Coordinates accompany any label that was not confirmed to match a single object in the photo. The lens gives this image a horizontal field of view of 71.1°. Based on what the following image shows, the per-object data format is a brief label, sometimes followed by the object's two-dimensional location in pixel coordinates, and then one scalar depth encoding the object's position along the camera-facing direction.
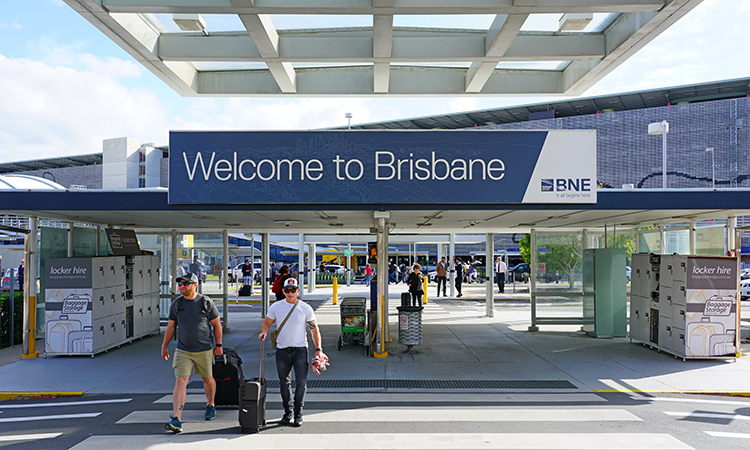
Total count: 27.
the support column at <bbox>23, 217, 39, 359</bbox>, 10.90
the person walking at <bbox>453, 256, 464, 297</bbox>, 24.65
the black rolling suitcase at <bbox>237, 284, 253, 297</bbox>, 24.51
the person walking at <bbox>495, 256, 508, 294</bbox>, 27.41
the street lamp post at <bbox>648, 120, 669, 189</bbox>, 21.25
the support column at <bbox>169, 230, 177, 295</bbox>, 14.54
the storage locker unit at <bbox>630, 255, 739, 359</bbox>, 10.39
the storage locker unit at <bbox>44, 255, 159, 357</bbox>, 10.70
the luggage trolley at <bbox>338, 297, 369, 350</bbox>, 11.55
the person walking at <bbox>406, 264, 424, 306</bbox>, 16.89
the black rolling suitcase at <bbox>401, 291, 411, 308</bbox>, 14.30
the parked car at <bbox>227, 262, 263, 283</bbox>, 33.20
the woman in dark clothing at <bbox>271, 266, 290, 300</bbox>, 13.77
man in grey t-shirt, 6.30
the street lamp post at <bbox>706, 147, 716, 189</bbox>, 48.28
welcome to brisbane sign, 8.70
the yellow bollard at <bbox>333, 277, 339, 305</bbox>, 22.81
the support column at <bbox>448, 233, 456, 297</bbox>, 25.06
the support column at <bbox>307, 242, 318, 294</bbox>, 27.03
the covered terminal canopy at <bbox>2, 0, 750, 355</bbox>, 8.71
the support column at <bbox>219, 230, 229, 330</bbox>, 14.48
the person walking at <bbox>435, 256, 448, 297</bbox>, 25.02
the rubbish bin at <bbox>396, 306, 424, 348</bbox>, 11.12
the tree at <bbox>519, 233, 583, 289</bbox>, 14.58
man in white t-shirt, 6.34
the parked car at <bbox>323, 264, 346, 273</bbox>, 41.71
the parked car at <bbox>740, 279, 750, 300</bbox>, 25.97
